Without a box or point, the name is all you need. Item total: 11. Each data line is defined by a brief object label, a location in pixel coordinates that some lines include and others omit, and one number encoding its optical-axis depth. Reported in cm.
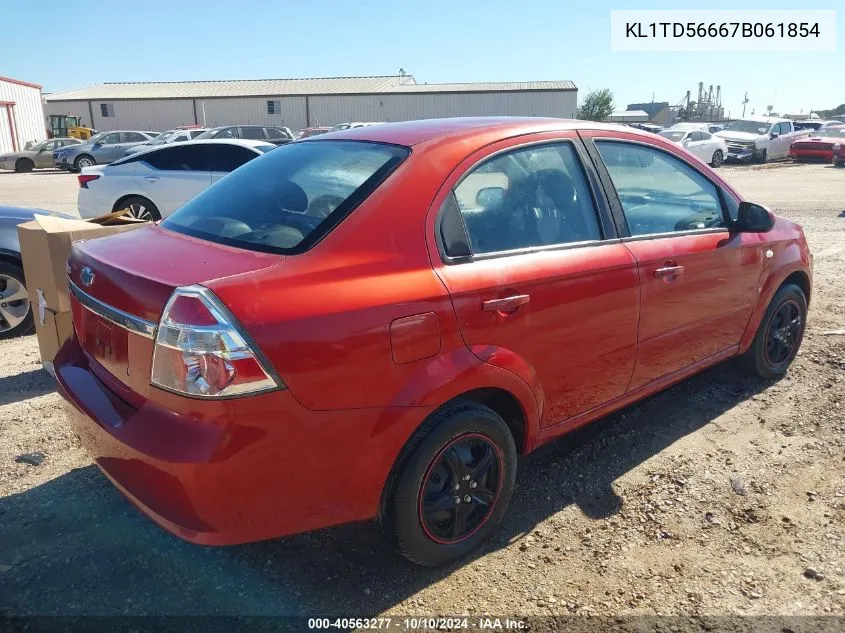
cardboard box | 358
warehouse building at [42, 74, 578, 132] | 4838
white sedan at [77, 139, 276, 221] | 900
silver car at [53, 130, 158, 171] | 2762
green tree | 7062
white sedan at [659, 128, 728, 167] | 2352
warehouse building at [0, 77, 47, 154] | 3572
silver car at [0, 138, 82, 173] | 2867
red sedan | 206
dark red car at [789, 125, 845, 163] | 2592
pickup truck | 2645
